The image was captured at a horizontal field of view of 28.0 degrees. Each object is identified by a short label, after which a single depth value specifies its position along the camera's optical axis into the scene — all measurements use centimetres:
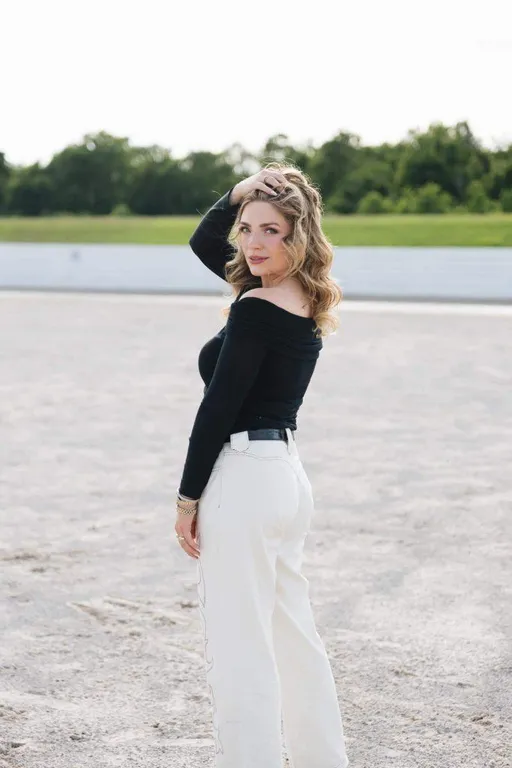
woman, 236
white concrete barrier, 2370
